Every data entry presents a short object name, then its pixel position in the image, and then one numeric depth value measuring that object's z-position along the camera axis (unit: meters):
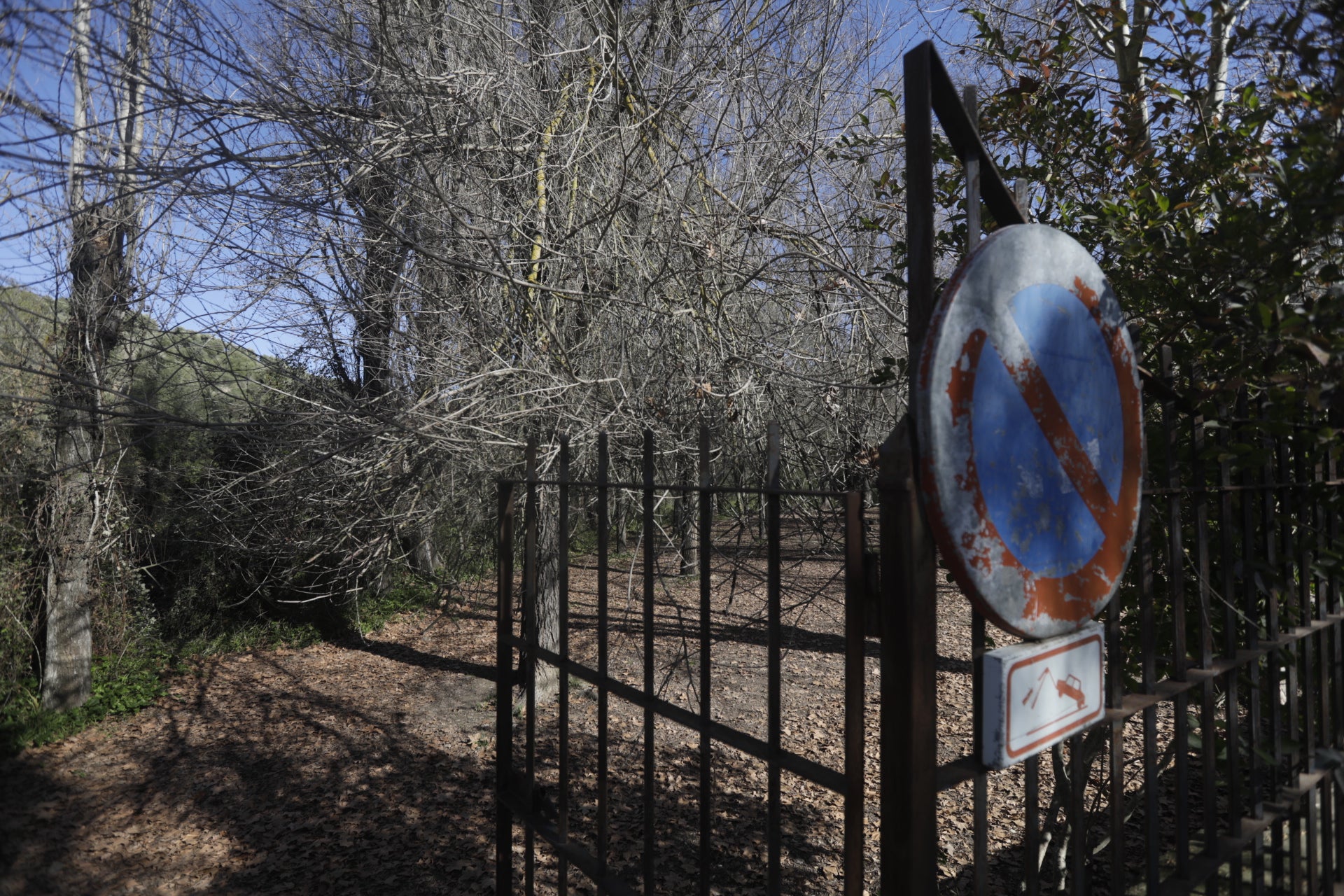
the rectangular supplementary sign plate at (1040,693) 1.24
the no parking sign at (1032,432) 1.15
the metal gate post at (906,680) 1.20
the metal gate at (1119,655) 1.23
